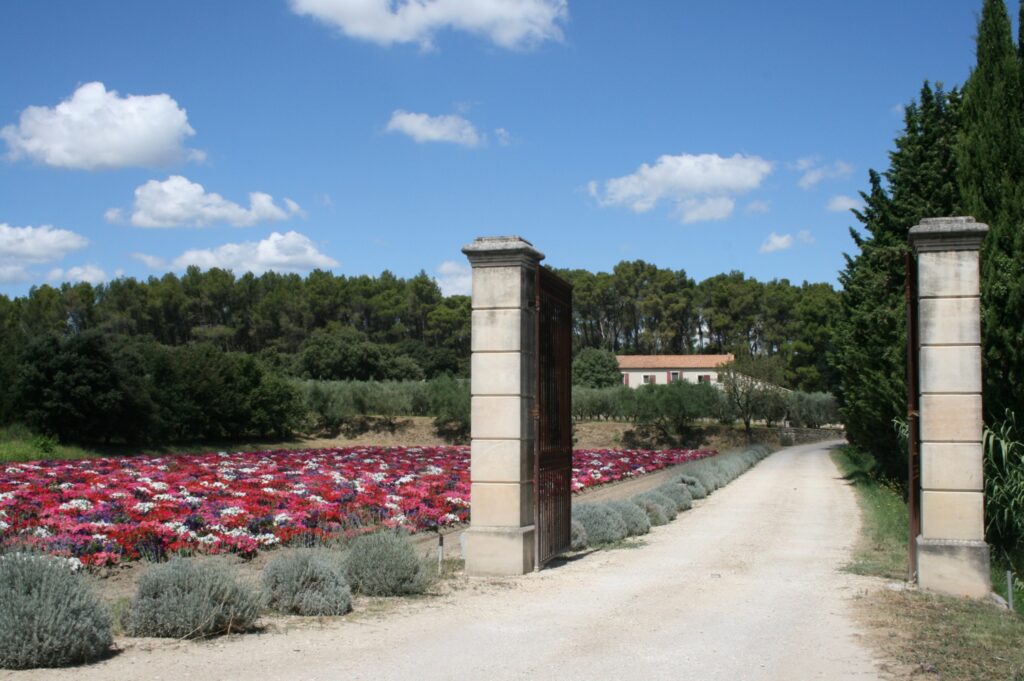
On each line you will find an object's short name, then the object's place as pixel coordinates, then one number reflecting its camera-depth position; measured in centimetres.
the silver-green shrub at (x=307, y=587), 825
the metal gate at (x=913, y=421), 1067
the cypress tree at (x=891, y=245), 2044
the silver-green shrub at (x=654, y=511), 1722
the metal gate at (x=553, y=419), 1148
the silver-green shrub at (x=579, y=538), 1334
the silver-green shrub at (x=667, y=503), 1808
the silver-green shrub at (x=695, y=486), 2311
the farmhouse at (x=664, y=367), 9350
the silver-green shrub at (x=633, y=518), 1536
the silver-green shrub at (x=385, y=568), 927
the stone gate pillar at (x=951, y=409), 1009
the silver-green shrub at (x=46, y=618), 620
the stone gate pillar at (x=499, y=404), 1086
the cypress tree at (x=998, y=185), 1322
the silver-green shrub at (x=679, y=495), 2008
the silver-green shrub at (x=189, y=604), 724
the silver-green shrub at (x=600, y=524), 1410
